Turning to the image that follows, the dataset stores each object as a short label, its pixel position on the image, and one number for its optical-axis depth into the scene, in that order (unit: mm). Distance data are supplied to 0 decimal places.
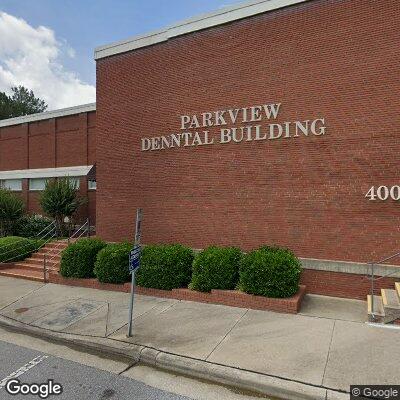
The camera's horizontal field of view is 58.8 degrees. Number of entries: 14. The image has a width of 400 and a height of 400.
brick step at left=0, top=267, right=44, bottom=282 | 12811
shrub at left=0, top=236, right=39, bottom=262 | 14637
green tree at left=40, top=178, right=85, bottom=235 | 17672
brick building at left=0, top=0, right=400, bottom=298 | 9234
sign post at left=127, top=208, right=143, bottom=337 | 7129
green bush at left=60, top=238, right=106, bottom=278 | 11695
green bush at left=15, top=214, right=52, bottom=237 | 18797
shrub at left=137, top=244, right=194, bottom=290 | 10062
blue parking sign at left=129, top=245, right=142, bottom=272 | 7129
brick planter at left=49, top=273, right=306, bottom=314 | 8438
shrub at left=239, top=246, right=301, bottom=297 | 8625
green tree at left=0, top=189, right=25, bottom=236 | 18156
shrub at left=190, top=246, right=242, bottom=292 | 9383
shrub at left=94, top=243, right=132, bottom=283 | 10859
